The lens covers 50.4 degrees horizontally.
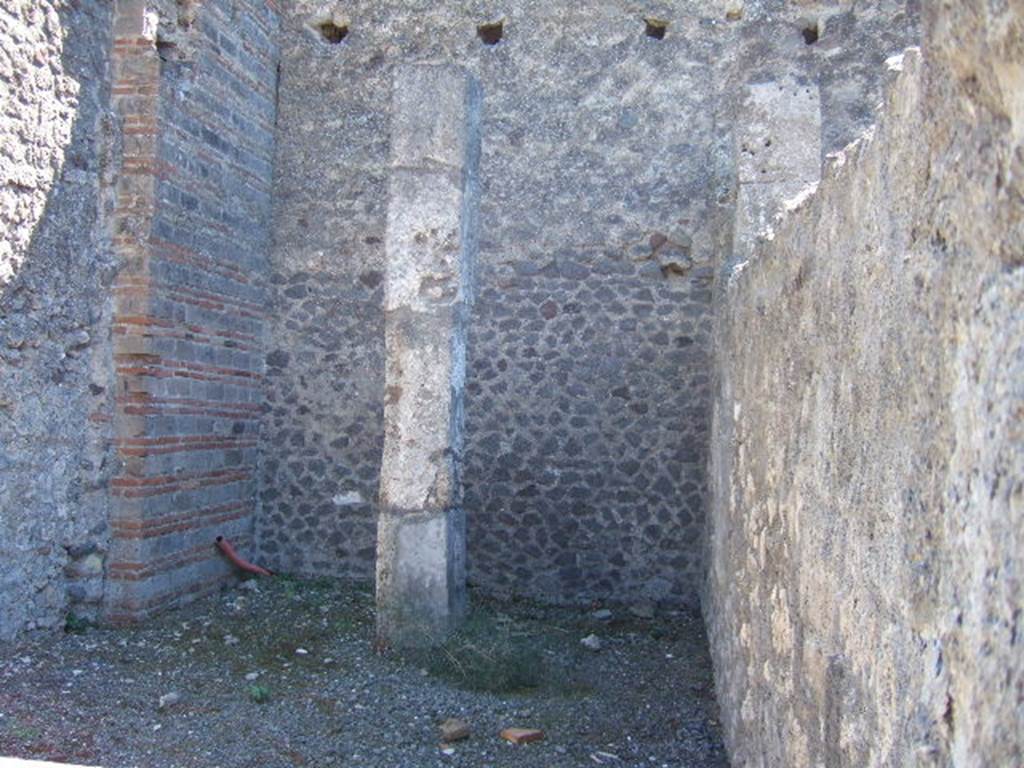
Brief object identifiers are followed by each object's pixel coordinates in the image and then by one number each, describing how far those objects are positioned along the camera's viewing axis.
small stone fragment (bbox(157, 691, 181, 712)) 5.07
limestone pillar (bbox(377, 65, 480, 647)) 5.91
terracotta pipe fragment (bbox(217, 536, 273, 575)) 7.30
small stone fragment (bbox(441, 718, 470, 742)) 4.73
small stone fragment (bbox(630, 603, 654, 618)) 7.38
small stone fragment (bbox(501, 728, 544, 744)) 4.75
